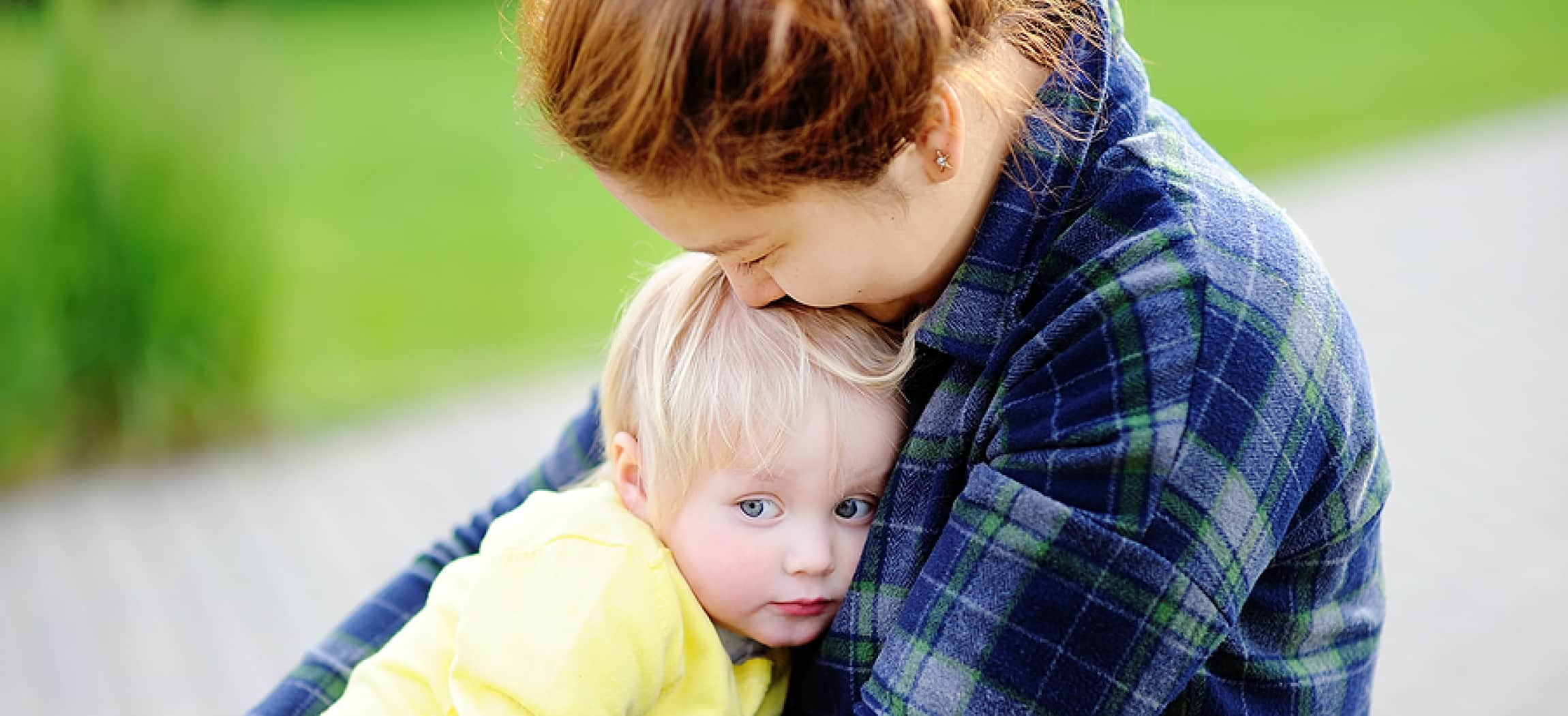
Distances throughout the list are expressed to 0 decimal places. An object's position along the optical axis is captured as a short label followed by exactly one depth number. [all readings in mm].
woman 1765
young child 1883
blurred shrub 3733
